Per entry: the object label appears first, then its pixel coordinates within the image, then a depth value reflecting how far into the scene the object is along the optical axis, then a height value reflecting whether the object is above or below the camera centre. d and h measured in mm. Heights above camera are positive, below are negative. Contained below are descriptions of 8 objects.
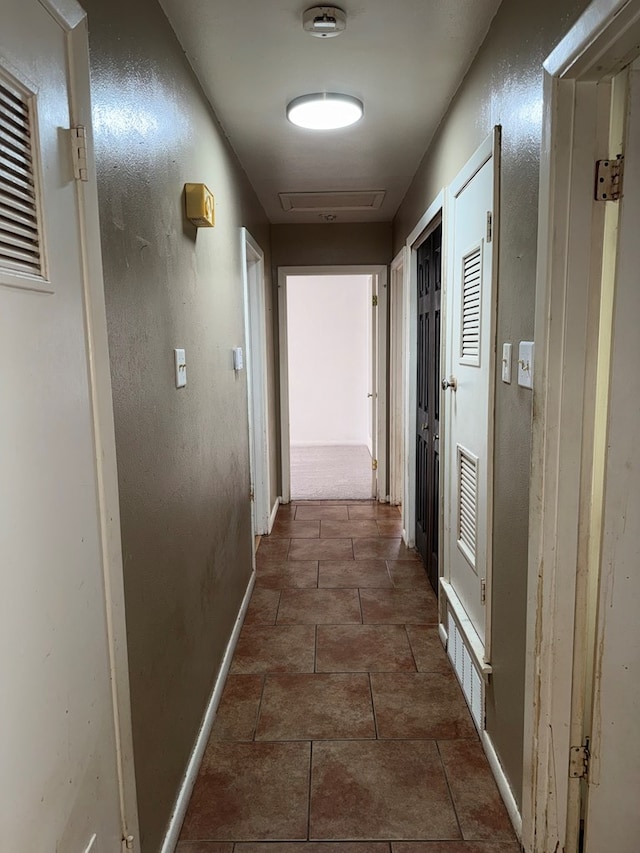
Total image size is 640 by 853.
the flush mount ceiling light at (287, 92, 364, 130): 2252 +952
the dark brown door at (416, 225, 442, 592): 3174 -329
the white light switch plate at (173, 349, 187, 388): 1755 -63
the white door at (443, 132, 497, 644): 1900 -147
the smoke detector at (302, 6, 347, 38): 1658 +959
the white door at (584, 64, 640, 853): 1258 -586
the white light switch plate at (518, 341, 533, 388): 1476 -56
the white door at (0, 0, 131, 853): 821 -206
